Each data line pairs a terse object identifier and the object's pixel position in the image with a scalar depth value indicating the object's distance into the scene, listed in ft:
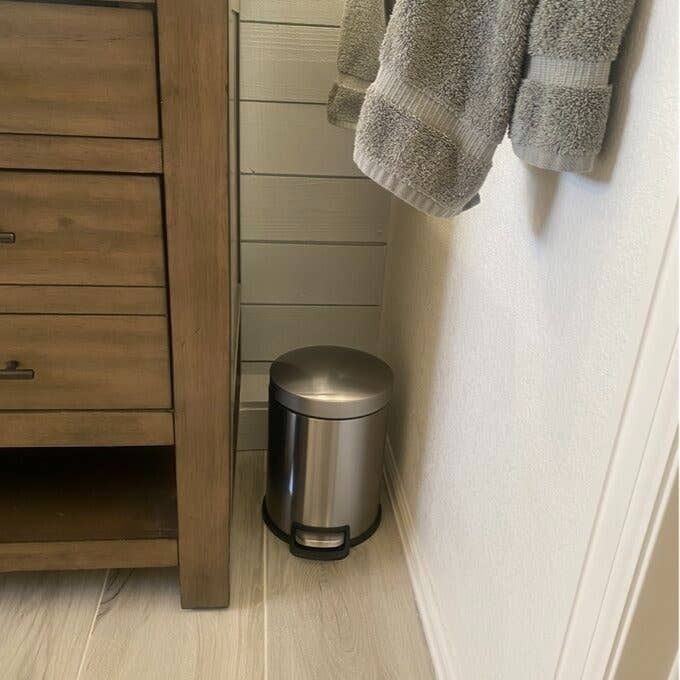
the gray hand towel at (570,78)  1.52
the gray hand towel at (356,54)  2.94
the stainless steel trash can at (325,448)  3.45
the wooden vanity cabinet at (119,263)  2.27
